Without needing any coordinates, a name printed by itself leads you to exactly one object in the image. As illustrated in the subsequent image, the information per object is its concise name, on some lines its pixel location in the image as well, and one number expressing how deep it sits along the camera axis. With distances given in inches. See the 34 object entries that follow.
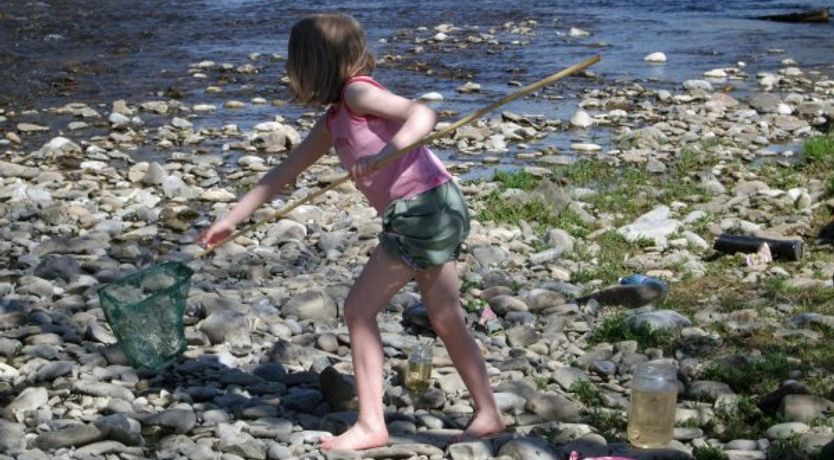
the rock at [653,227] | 318.7
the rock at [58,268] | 278.7
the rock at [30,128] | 466.6
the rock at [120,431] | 187.5
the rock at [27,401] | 197.6
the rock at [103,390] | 205.6
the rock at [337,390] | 204.8
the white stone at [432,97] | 534.1
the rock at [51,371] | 212.1
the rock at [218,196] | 370.6
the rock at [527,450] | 181.2
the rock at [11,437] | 182.7
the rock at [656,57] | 634.2
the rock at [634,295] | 260.8
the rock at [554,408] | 203.2
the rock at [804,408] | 195.3
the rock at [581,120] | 477.1
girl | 180.7
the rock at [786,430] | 189.6
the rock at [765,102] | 501.4
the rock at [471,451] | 183.0
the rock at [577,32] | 720.3
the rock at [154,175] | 382.9
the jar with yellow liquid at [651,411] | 189.3
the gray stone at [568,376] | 219.1
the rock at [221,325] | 237.8
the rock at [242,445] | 184.4
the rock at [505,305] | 260.8
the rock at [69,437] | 185.0
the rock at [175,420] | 193.6
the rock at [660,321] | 241.8
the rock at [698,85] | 546.6
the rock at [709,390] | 210.7
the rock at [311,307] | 254.2
